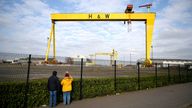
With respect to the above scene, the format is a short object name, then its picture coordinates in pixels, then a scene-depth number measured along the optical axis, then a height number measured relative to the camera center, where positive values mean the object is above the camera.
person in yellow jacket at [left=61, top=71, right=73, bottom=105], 5.31 -1.29
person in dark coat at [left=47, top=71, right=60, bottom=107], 4.99 -1.20
